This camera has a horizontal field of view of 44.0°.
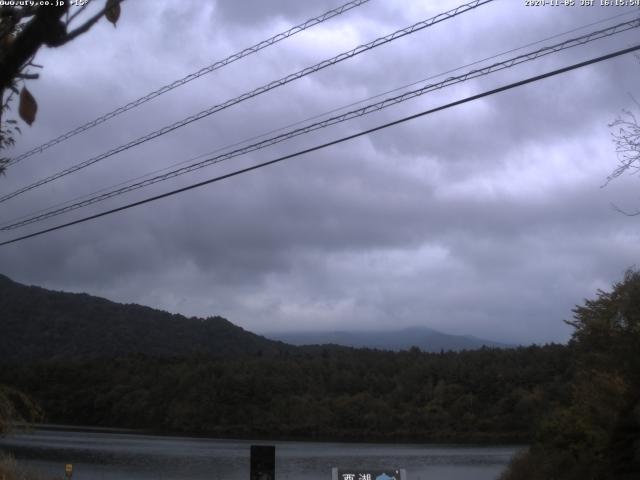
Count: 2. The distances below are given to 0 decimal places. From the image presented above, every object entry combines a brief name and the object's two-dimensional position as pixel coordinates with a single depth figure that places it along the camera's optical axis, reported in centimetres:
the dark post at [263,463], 1259
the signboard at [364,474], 1127
